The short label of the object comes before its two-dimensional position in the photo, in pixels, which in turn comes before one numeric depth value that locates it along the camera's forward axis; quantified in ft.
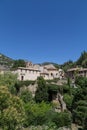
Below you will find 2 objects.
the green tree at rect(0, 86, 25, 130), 28.91
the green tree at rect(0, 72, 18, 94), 60.38
